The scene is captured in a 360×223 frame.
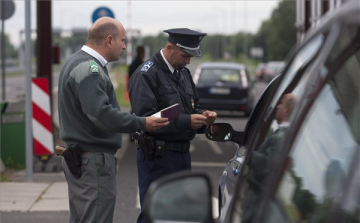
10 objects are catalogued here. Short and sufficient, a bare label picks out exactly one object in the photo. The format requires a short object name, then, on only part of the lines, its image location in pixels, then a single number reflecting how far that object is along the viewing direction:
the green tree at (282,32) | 116.12
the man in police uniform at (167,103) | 6.25
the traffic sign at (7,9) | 17.77
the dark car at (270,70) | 67.25
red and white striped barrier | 12.62
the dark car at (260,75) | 51.94
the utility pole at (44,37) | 16.41
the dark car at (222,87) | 25.72
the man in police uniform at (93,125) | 5.51
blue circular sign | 21.95
